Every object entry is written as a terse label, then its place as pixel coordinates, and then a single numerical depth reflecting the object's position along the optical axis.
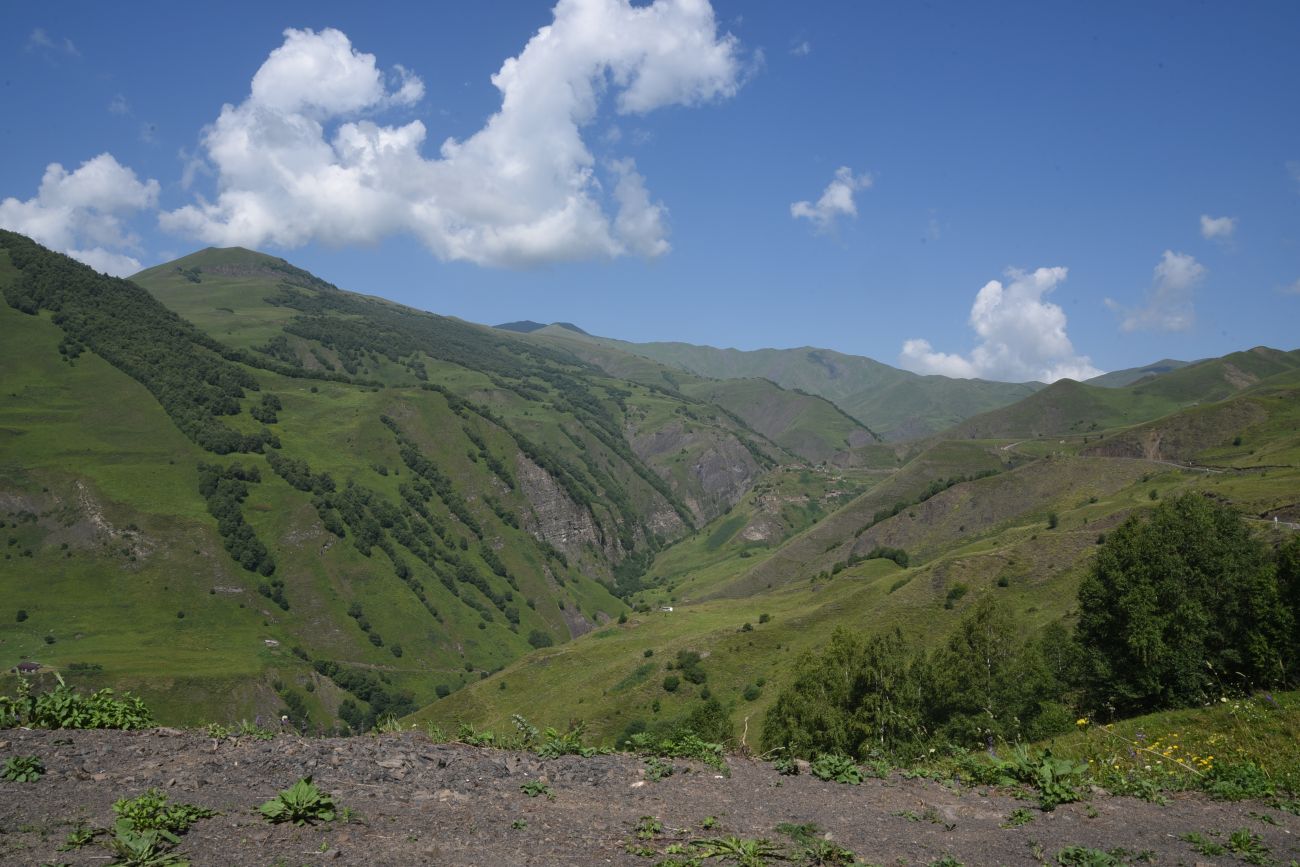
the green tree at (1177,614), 24.38
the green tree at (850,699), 35.03
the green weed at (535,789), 12.38
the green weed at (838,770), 13.82
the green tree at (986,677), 35.91
